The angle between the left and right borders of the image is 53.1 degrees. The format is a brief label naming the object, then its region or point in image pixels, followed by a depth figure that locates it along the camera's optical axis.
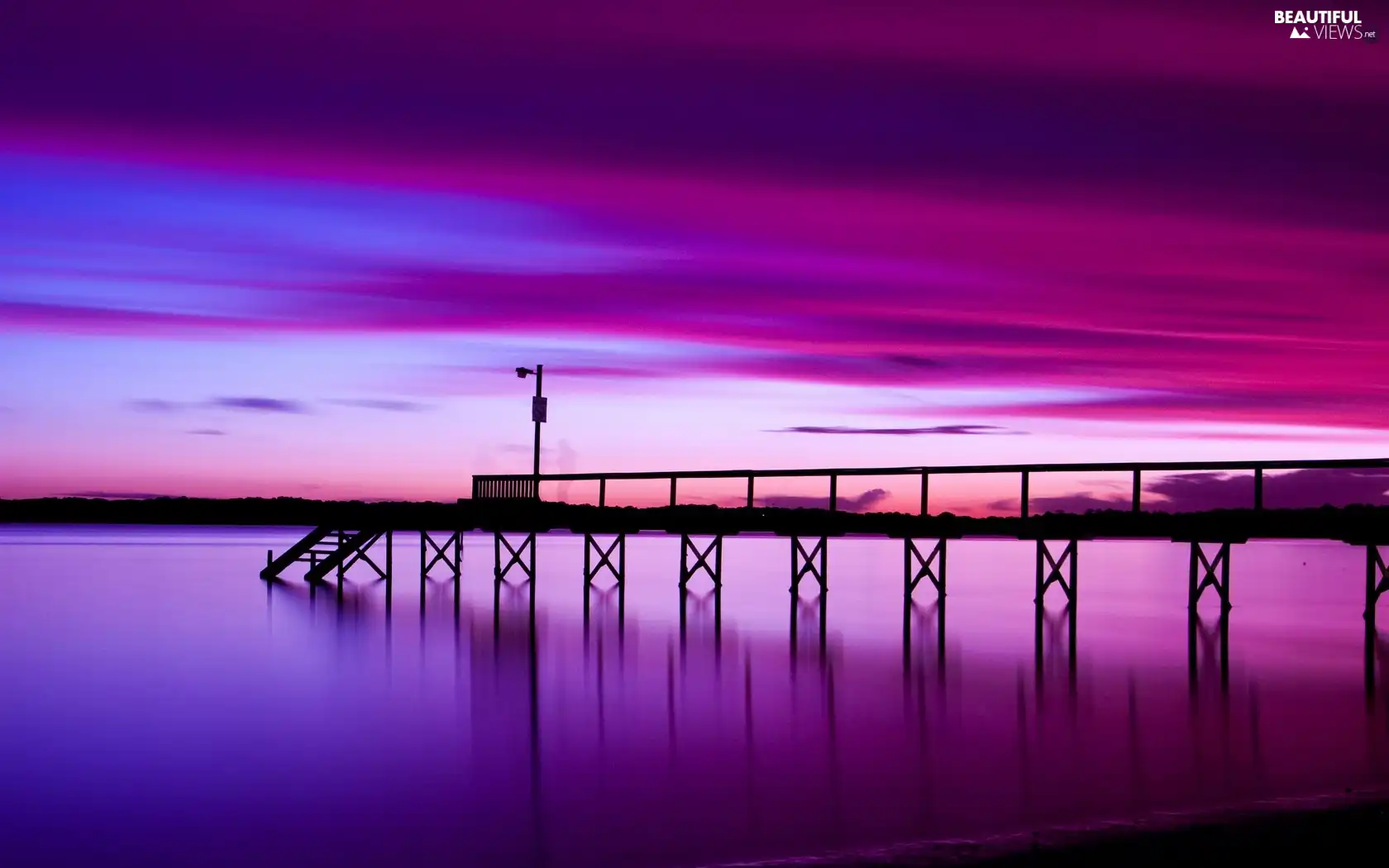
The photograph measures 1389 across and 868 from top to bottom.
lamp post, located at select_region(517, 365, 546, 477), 35.12
